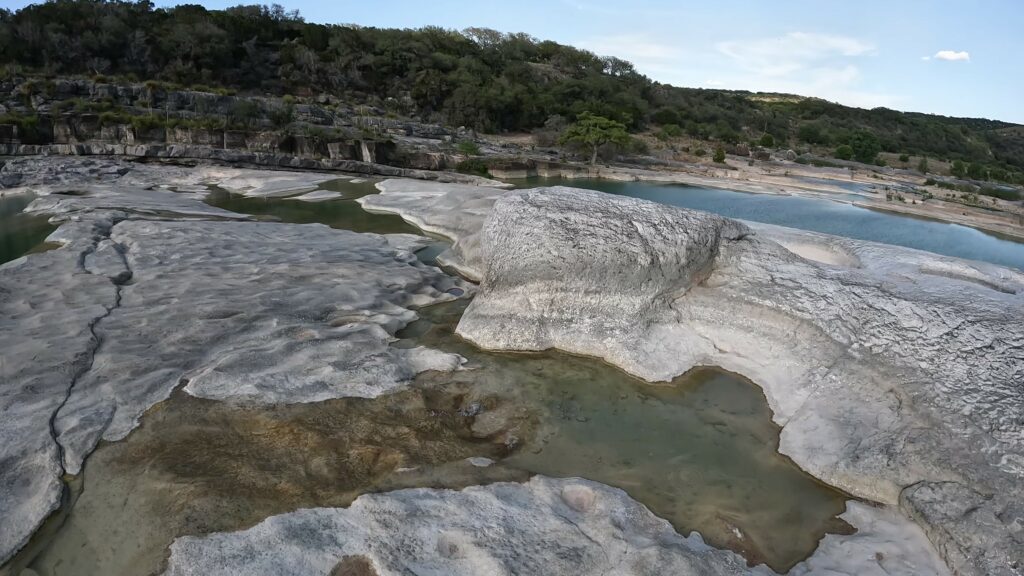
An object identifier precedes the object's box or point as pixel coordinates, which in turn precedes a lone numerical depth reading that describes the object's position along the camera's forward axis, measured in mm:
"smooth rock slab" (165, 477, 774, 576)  3766
